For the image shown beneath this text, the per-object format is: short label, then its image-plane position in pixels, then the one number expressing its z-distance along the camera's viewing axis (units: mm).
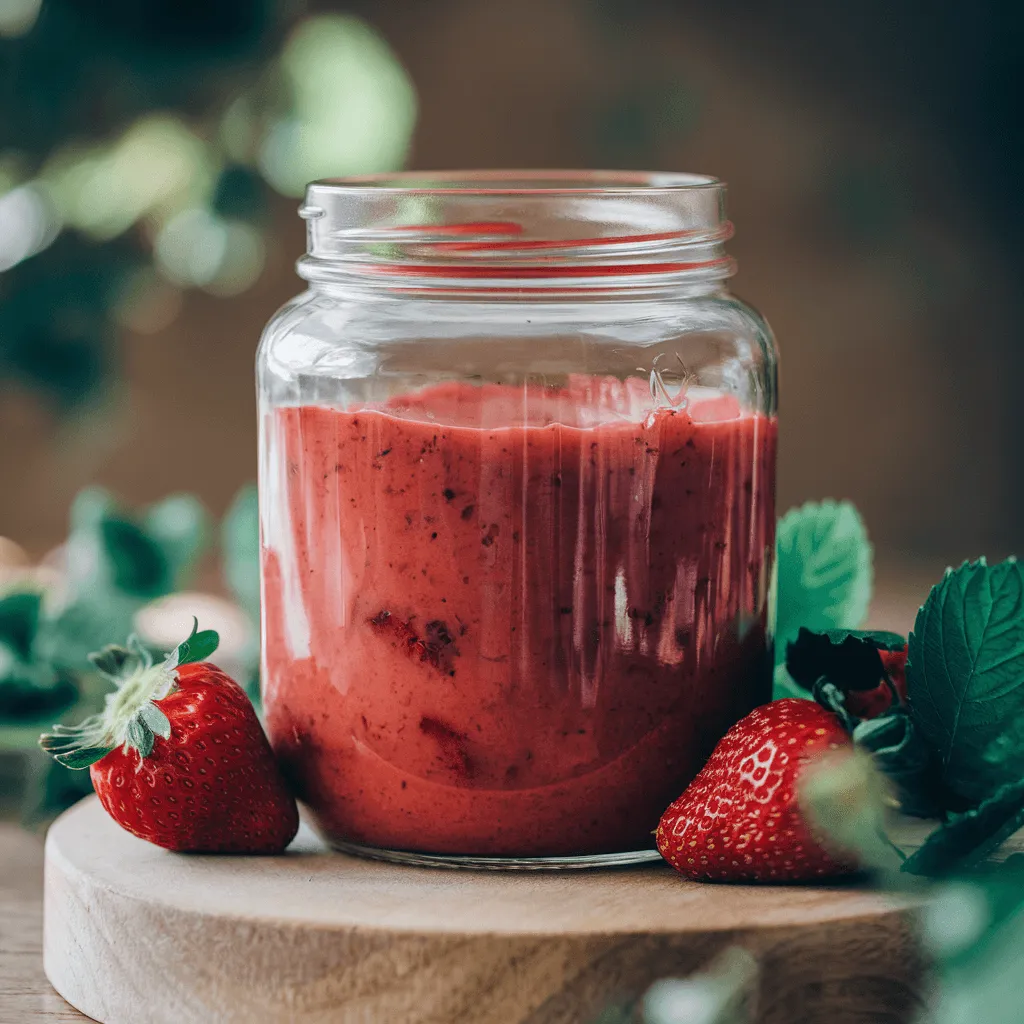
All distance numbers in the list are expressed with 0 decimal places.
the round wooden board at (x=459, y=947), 390
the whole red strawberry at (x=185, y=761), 426
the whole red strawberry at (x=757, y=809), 405
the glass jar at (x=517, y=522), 418
